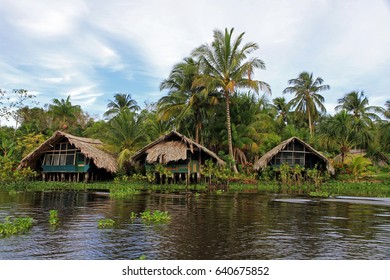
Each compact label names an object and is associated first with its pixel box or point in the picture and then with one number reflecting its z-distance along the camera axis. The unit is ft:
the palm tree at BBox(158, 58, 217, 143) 80.33
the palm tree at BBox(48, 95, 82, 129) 119.14
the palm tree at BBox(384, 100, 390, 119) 100.28
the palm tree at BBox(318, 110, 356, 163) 91.61
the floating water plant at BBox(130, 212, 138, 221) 28.99
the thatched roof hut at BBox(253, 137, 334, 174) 79.30
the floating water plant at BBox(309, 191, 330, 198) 52.25
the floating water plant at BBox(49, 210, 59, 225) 26.46
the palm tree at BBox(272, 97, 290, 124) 130.62
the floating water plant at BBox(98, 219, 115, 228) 25.40
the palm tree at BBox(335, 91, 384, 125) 105.40
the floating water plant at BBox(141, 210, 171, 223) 28.04
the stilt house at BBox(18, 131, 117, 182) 77.97
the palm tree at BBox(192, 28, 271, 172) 73.72
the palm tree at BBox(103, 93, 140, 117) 122.52
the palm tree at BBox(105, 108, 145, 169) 82.28
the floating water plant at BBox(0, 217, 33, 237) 22.13
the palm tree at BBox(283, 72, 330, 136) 119.34
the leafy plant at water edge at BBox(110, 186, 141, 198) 52.11
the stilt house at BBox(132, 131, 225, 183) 71.15
